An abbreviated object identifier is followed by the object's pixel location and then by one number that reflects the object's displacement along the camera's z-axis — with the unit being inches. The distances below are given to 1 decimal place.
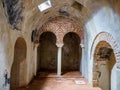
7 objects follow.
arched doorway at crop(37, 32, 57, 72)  253.3
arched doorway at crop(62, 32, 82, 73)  254.4
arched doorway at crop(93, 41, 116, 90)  153.2
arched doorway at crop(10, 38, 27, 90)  161.9
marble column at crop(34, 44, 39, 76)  206.7
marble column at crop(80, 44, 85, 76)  205.2
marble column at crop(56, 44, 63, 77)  211.4
